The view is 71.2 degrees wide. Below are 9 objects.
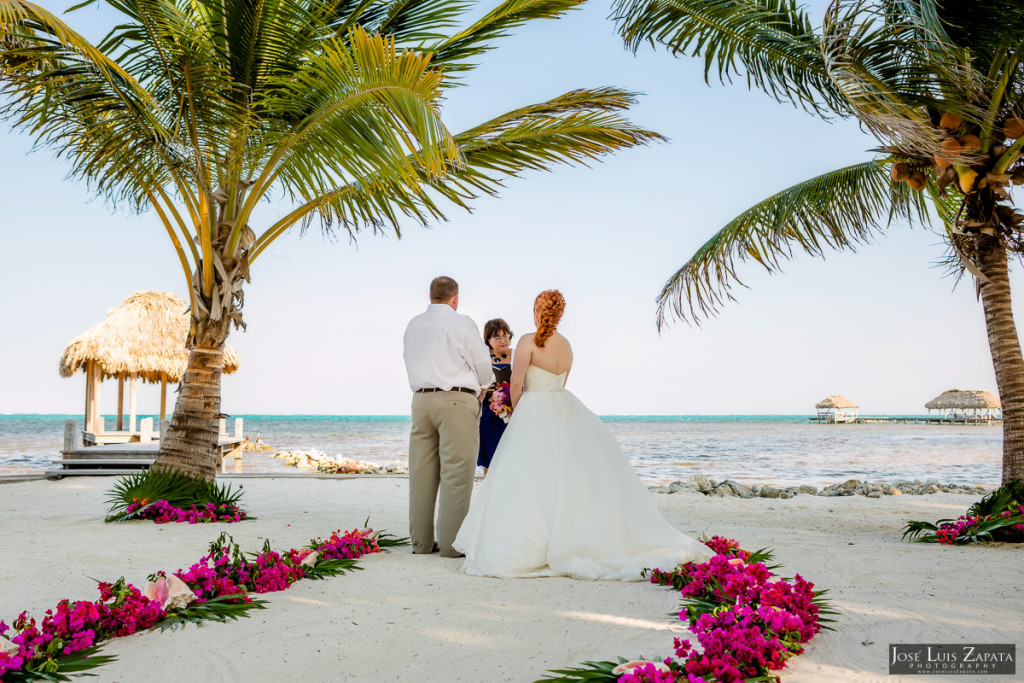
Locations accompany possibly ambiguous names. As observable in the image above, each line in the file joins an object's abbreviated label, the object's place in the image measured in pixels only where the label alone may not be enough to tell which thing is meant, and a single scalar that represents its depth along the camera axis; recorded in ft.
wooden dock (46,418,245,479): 36.03
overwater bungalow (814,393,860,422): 195.21
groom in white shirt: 16.37
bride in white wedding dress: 14.11
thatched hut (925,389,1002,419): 150.51
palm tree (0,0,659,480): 17.85
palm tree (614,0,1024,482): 15.51
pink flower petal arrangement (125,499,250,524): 20.42
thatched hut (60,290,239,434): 51.80
